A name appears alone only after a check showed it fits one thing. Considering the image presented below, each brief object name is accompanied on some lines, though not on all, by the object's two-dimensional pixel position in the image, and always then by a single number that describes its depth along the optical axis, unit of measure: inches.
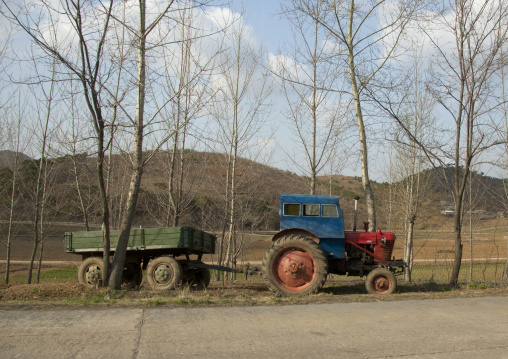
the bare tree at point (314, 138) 686.5
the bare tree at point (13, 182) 768.9
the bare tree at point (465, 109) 478.9
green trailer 459.5
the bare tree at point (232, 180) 768.9
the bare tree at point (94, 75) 370.0
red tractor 422.0
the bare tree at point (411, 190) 883.4
